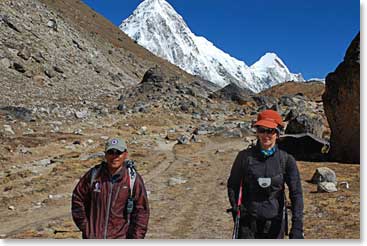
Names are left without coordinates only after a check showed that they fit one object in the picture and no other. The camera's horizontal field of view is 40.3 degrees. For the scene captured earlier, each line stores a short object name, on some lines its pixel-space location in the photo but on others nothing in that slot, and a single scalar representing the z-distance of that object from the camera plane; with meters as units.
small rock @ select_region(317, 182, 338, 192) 10.09
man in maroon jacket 4.20
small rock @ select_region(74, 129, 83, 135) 20.02
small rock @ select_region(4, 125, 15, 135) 18.30
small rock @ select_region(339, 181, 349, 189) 10.27
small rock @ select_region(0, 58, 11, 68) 31.64
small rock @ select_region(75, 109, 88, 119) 24.26
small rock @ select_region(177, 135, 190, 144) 19.00
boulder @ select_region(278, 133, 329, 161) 15.62
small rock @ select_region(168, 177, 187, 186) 11.99
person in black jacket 4.11
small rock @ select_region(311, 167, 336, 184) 10.77
